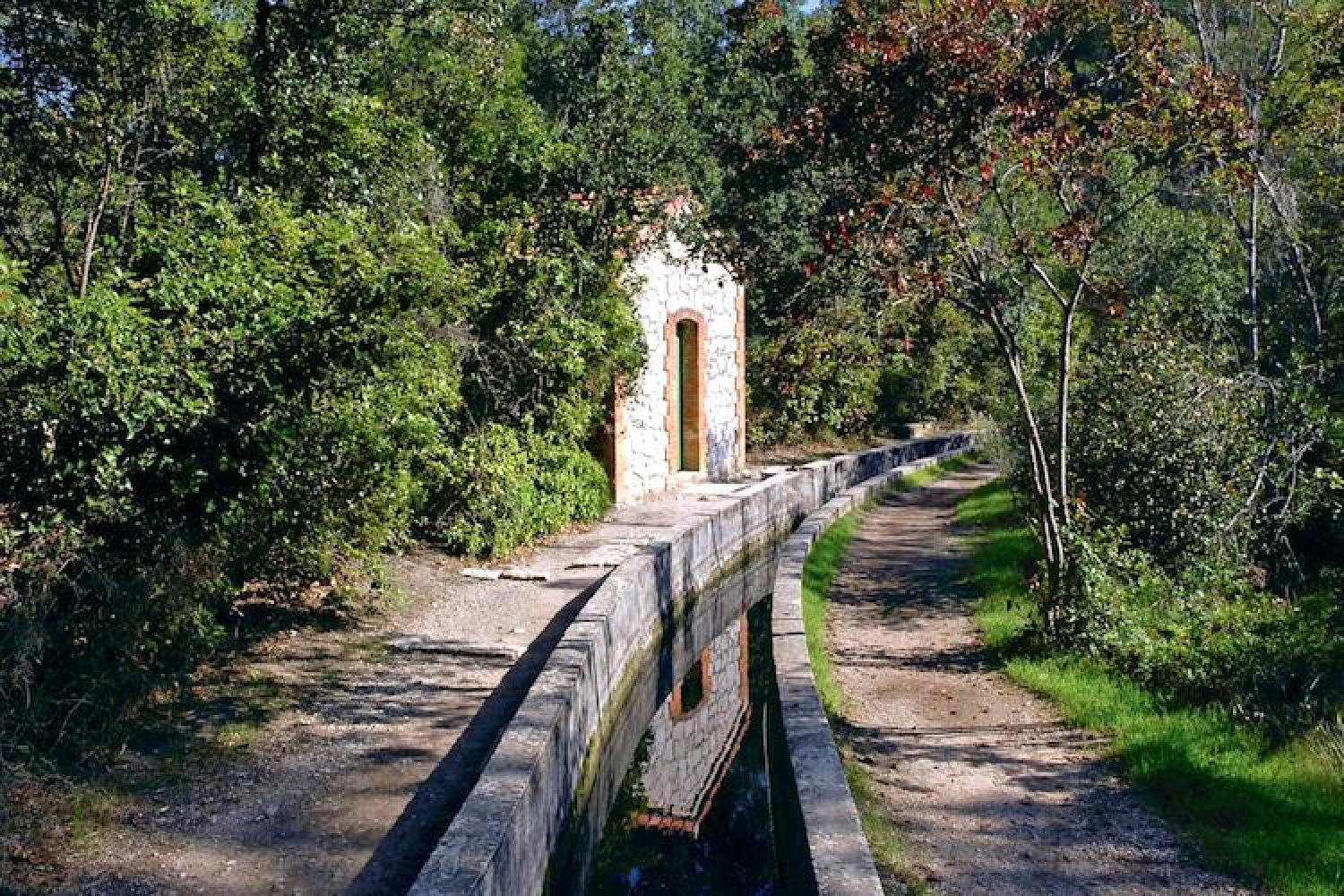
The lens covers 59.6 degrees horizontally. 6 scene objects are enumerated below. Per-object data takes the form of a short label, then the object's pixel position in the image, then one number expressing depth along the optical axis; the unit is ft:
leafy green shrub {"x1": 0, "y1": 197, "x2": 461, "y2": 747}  19.75
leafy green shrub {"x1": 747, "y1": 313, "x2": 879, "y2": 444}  27.53
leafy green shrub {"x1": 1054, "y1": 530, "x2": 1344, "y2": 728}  22.16
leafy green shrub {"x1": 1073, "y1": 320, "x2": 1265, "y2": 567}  30.68
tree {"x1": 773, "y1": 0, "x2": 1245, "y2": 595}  25.05
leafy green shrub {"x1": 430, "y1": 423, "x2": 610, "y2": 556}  39.75
